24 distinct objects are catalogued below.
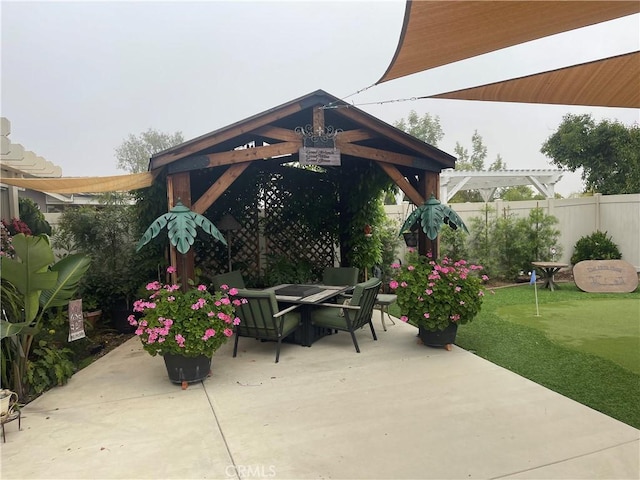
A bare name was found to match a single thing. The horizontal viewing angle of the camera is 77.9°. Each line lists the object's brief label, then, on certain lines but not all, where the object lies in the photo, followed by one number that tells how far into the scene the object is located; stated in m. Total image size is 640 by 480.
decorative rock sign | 7.62
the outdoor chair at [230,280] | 5.05
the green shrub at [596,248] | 9.10
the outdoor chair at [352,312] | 4.39
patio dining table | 4.67
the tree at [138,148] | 31.58
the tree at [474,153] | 26.78
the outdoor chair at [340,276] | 6.00
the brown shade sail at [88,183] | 4.30
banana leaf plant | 3.16
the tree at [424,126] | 26.44
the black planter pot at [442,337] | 4.38
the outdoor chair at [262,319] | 4.16
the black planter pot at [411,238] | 5.70
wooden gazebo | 4.25
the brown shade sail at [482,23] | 1.85
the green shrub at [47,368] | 3.52
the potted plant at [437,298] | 4.26
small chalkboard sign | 3.80
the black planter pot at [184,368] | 3.56
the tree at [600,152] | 10.48
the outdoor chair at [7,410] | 2.70
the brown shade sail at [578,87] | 2.62
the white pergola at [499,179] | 12.34
